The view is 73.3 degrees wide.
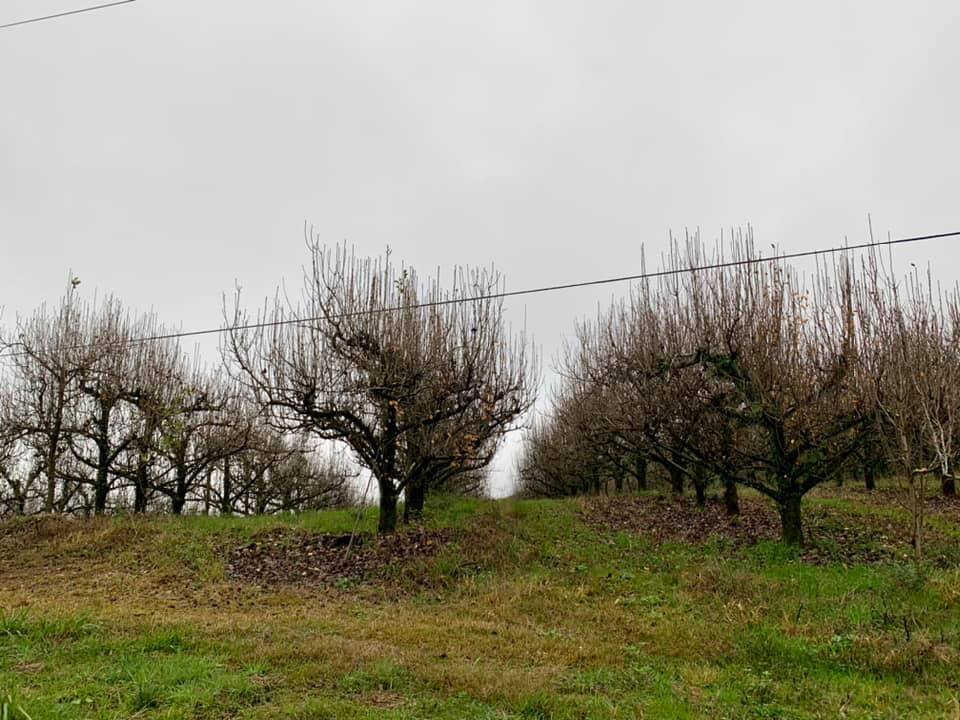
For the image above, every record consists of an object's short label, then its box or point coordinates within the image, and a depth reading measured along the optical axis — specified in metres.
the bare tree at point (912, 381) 8.96
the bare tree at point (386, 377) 11.68
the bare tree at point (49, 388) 16.30
